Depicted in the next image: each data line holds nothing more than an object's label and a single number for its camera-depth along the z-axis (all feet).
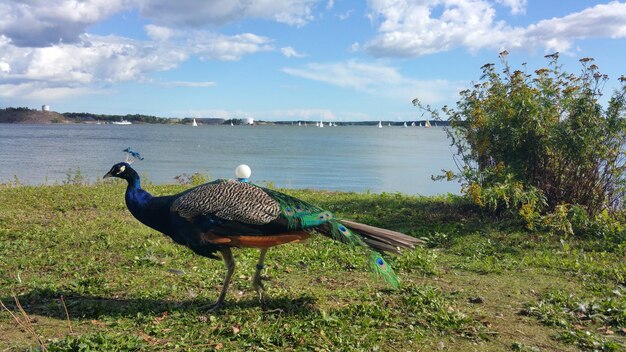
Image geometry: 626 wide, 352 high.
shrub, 27.99
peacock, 15.83
